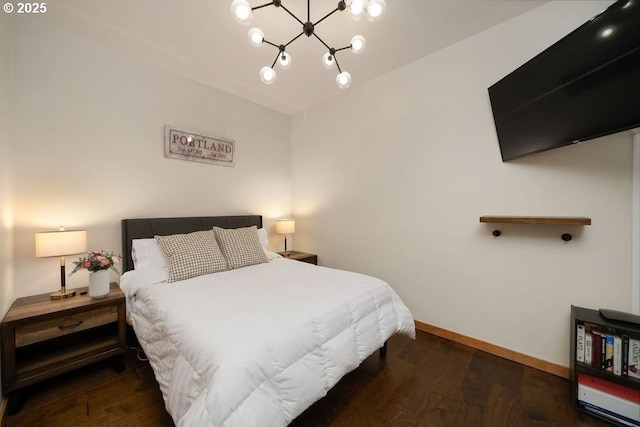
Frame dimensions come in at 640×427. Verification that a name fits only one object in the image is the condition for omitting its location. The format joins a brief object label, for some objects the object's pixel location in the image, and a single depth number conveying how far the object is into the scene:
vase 1.80
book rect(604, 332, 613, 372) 1.45
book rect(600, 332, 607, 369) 1.47
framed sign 2.59
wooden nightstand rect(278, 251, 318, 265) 3.28
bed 1.00
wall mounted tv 1.19
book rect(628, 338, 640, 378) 1.38
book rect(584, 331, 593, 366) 1.52
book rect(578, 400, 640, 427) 1.38
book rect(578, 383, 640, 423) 1.37
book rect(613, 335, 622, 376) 1.43
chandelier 1.31
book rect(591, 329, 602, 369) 1.49
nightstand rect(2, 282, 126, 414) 1.45
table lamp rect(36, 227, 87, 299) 1.71
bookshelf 1.39
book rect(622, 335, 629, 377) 1.41
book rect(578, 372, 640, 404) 1.39
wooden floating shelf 1.62
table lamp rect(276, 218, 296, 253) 3.40
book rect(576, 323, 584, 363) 1.54
